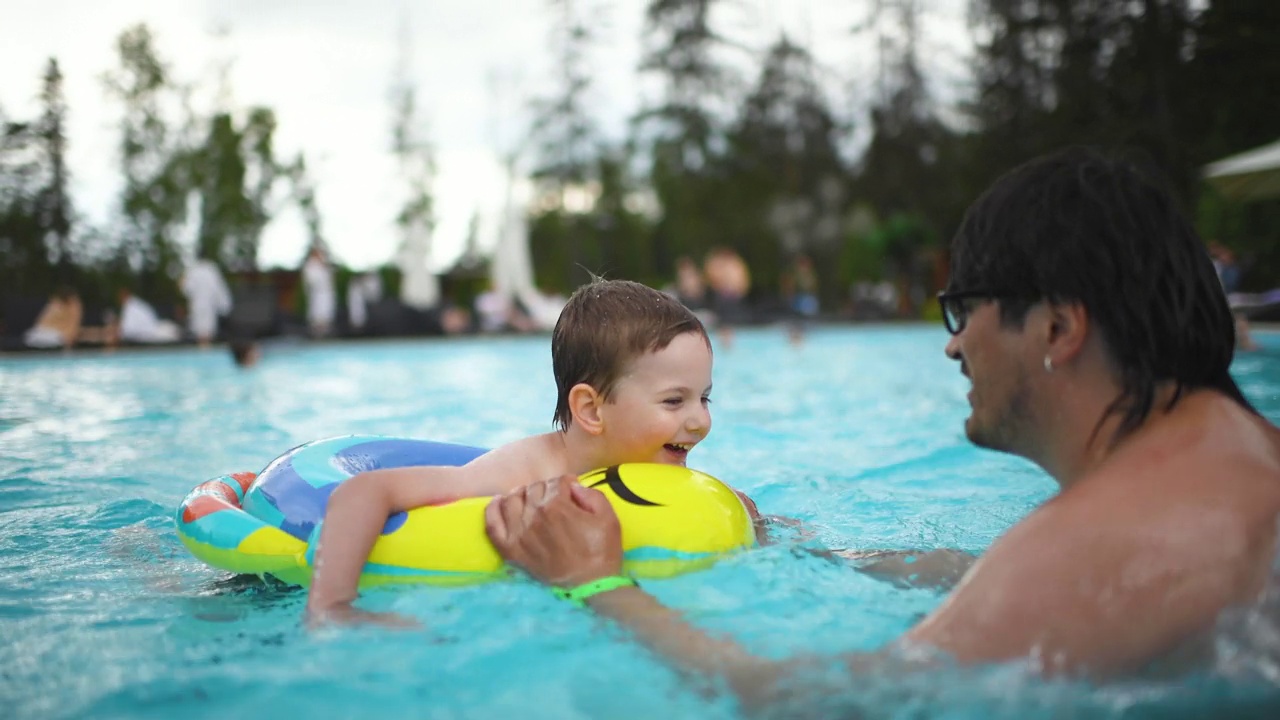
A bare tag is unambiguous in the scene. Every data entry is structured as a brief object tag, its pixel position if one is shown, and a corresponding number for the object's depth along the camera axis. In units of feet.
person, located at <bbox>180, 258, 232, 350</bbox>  61.11
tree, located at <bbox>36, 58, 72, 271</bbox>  69.31
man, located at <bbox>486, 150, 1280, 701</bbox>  5.30
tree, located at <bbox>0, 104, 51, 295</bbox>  68.85
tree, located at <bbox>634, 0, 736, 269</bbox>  109.91
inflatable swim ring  8.27
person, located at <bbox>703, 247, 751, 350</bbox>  65.36
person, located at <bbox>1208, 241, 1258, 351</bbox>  46.44
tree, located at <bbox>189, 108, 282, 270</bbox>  85.30
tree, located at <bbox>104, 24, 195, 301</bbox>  78.28
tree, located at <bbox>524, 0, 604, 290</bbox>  106.11
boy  9.21
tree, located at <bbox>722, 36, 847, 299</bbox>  112.06
